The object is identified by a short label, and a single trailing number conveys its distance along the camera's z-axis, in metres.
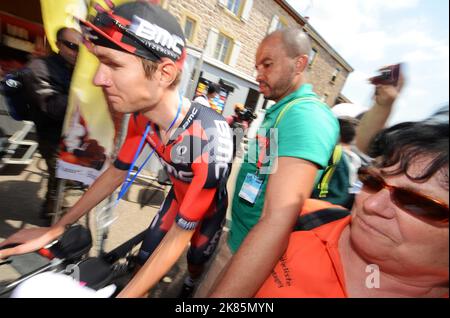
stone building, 10.91
